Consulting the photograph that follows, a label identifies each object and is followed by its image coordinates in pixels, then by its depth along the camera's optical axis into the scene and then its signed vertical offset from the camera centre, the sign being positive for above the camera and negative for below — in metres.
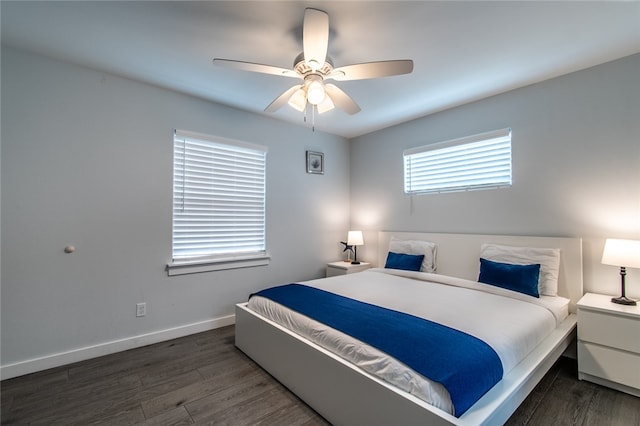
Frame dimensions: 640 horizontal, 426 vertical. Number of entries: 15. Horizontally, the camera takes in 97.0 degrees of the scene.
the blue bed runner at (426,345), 1.32 -0.69
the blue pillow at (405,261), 3.29 -0.50
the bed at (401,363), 1.36 -0.87
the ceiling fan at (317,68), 1.62 +1.01
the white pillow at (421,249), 3.33 -0.37
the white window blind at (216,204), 3.04 +0.16
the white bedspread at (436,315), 1.48 -0.67
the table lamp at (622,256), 2.05 -0.26
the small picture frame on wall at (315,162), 4.11 +0.83
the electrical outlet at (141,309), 2.75 -0.91
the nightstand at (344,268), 3.92 -0.69
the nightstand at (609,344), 1.97 -0.89
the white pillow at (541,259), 2.49 -0.36
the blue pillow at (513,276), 2.40 -0.50
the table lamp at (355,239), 4.07 -0.29
